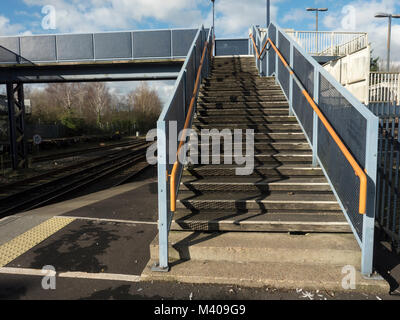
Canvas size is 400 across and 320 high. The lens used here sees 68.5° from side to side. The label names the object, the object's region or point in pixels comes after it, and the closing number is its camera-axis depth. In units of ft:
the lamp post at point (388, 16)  88.94
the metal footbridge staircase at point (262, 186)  13.15
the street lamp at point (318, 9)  108.76
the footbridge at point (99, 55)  42.86
